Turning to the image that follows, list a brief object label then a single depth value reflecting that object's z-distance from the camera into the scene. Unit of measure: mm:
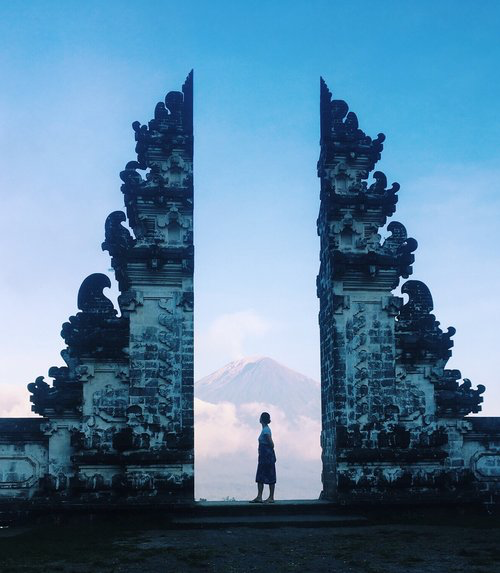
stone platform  14039
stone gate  14742
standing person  15055
